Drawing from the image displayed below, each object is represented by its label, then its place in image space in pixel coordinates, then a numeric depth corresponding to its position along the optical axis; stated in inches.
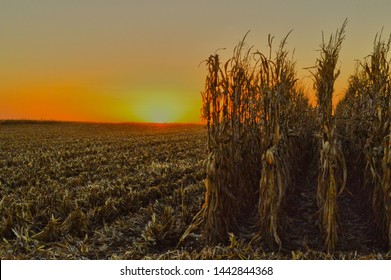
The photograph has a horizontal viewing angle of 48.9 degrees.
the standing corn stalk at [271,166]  235.9
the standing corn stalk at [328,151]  229.3
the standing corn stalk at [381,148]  236.5
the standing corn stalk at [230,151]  243.8
